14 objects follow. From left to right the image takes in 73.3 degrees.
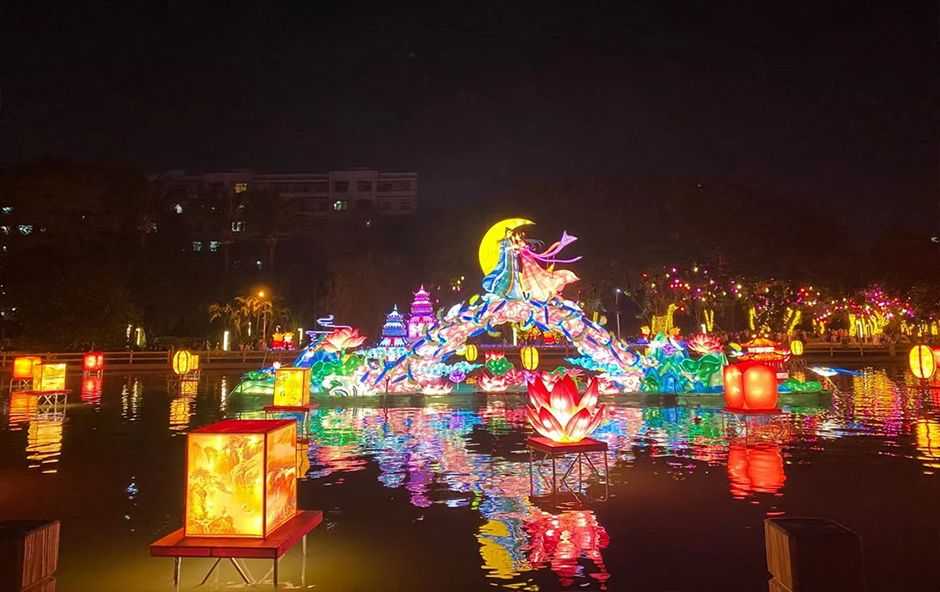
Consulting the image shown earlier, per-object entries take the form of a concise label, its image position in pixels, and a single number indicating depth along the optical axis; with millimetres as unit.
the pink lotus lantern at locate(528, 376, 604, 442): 8484
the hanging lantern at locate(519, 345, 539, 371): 23312
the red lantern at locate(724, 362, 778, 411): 11883
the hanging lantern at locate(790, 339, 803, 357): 30375
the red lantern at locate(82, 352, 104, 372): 26469
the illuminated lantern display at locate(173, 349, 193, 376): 23484
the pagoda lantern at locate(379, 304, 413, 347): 31609
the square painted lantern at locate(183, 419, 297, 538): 4918
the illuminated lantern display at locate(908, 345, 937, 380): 15352
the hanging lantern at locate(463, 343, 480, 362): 26825
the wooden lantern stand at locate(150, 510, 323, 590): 4750
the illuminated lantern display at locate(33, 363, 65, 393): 16625
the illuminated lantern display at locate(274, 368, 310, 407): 13148
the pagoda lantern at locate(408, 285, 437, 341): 33281
